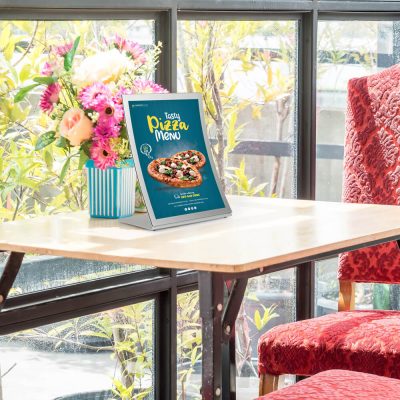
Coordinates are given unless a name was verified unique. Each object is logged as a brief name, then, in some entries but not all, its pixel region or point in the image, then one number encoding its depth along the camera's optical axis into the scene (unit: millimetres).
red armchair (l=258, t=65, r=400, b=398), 3316
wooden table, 2477
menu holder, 2982
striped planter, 3112
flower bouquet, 3075
